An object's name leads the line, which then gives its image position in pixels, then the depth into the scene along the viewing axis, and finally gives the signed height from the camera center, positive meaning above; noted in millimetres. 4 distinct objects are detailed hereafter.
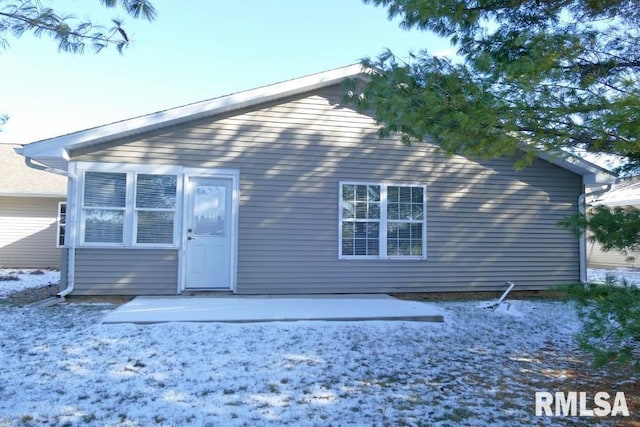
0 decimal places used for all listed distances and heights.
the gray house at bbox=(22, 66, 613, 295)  7648 +551
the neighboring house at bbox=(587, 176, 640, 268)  16500 +1342
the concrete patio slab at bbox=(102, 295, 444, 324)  6059 -1065
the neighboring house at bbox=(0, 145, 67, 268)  13656 +265
